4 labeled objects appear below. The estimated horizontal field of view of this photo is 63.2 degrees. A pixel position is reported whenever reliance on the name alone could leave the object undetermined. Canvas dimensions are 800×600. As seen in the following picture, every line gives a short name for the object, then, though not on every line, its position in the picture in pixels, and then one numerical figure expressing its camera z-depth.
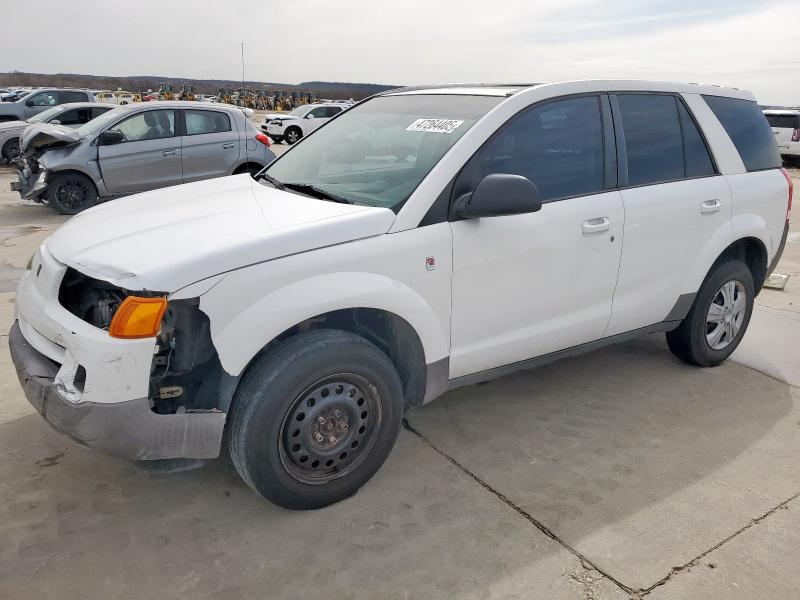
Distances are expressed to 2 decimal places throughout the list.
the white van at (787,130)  19.31
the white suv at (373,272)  2.43
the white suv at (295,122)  25.20
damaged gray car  9.37
